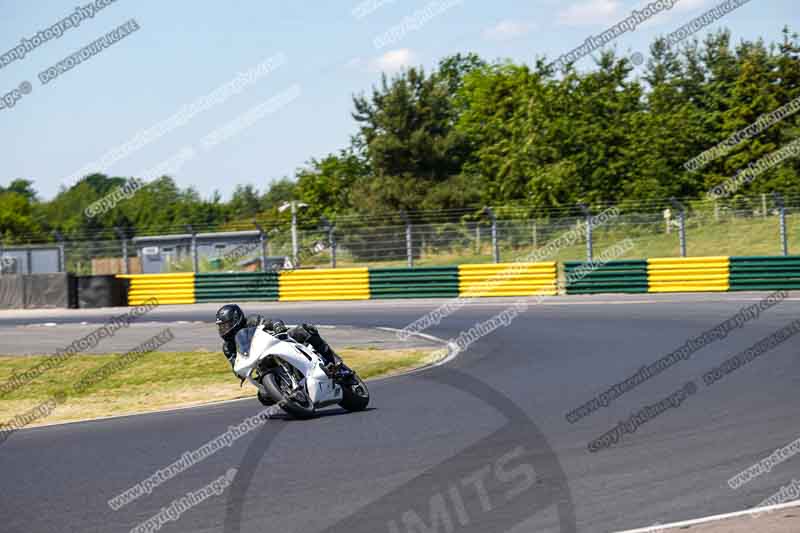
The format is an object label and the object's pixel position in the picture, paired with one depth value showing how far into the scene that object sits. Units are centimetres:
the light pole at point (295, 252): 3328
